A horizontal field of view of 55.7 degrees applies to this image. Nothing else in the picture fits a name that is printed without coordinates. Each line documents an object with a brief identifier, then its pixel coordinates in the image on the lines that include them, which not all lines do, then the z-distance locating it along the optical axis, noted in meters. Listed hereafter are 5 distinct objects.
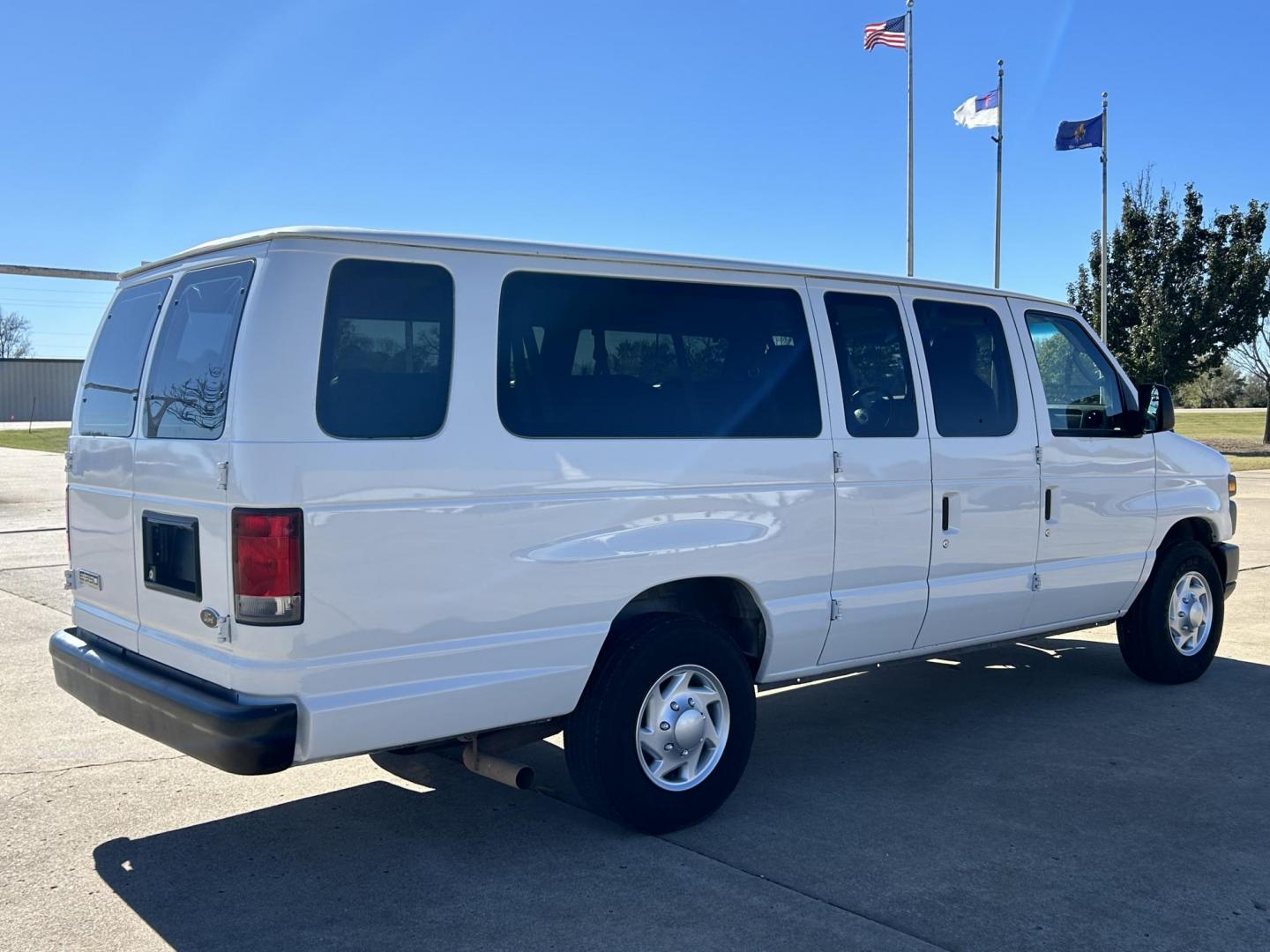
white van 3.85
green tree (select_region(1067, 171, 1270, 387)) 36.69
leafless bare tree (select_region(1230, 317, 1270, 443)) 39.34
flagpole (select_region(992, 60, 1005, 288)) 31.58
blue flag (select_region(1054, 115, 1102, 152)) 34.09
